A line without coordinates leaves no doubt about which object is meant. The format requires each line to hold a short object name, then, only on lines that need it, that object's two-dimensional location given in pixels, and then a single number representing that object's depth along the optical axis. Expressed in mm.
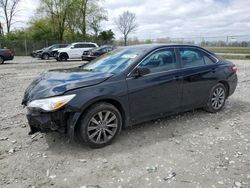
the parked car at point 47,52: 22922
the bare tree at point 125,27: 51188
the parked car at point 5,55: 17222
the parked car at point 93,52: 18578
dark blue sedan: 3143
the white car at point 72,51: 20406
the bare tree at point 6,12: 39794
